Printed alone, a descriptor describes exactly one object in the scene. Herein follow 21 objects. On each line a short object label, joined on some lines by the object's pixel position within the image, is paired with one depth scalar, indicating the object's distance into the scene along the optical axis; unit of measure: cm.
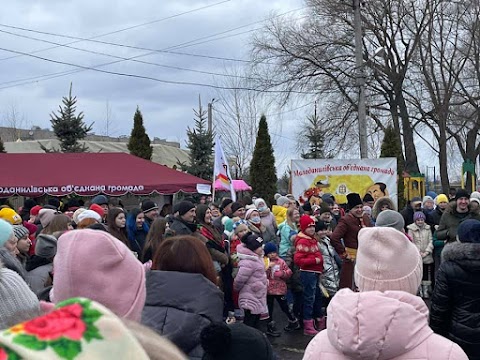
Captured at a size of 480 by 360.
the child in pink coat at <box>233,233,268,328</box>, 839
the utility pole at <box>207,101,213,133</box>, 3796
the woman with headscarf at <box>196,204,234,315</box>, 818
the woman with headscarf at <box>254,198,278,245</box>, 1103
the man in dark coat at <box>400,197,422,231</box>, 1229
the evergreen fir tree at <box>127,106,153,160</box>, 3023
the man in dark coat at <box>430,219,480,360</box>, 466
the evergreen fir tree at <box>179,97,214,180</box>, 2958
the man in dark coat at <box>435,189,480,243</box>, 981
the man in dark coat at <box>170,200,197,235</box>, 771
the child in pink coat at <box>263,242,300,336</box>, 912
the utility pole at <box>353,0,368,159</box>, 1980
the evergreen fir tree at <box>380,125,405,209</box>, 2597
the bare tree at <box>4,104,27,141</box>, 5762
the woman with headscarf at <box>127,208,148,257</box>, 881
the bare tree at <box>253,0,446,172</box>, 3011
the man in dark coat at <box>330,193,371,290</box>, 949
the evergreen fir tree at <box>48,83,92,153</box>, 2788
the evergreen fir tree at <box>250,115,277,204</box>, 2730
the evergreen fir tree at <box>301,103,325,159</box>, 3368
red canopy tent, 1744
